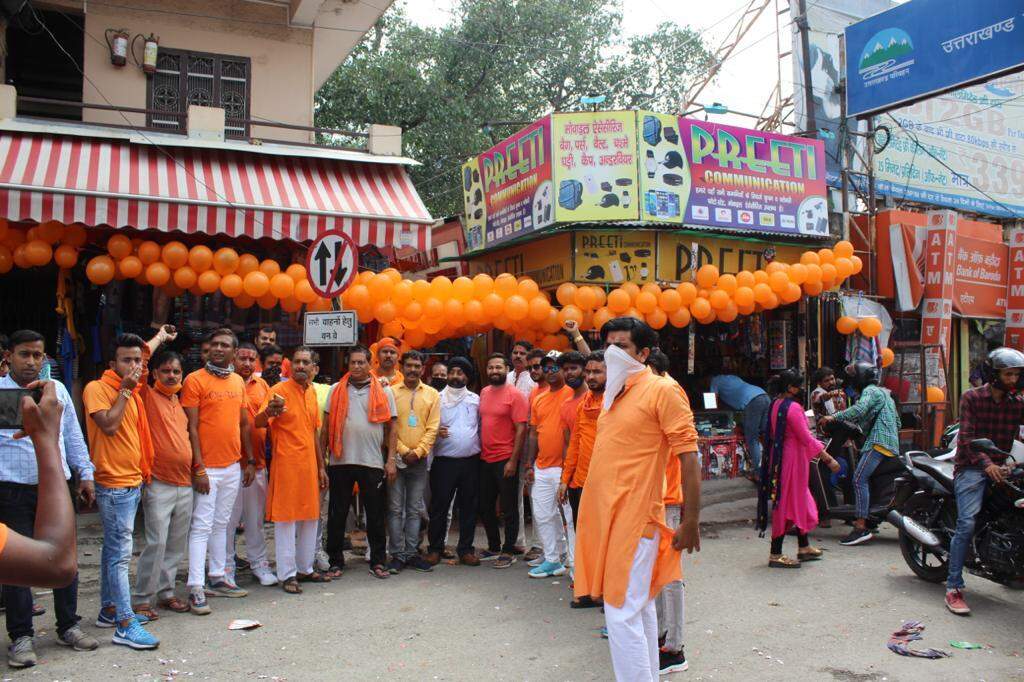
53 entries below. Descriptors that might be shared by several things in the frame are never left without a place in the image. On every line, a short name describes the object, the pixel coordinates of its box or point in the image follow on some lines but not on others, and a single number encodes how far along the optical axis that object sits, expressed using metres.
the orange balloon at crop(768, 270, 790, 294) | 10.50
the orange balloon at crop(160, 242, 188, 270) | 8.95
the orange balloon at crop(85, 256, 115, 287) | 8.72
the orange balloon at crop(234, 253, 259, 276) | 9.27
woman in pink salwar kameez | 7.18
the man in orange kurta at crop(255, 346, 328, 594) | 6.48
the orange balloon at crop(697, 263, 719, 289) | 10.25
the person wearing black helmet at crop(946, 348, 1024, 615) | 5.86
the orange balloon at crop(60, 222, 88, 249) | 9.07
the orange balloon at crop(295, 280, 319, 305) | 9.23
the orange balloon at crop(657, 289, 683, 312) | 9.97
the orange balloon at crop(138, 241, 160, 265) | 8.93
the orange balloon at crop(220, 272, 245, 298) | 9.08
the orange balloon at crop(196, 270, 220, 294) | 9.06
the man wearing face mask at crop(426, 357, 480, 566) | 7.53
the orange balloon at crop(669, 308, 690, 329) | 10.07
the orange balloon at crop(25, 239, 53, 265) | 8.73
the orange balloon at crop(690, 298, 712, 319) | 10.15
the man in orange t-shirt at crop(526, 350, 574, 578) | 6.95
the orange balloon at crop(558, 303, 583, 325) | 9.55
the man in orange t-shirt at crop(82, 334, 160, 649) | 5.16
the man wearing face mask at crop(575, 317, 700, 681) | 3.73
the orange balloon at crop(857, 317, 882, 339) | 11.74
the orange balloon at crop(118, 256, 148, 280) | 8.83
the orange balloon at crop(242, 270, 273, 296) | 9.05
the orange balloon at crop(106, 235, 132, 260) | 8.92
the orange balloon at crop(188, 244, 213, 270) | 9.02
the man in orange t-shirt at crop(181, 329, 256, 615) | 5.96
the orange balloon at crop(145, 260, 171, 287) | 8.87
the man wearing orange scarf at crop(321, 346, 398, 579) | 6.97
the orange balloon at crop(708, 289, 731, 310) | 10.27
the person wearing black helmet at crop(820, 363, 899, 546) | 8.33
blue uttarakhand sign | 10.50
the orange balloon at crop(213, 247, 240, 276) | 9.12
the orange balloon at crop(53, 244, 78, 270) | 8.93
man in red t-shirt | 7.64
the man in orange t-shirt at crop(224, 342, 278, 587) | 6.65
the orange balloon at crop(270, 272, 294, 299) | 9.12
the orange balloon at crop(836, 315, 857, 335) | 11.76
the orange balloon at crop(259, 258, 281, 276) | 9.30
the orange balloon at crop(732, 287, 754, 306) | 10.34
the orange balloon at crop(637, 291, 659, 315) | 9.85
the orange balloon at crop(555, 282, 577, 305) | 9.84
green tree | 20.03
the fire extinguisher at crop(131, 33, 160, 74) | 10.99
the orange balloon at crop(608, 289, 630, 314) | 9.79
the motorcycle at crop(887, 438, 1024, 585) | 5.77
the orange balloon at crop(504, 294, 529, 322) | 9.39
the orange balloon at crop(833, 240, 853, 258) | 11.16
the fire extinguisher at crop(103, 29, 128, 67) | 10.90
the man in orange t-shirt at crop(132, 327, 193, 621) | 5.63
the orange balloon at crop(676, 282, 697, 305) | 10.09
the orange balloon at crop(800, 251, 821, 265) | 10.97
